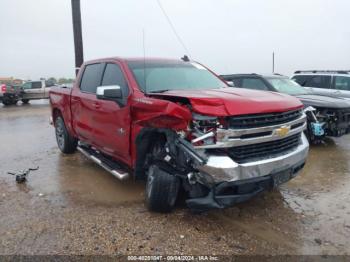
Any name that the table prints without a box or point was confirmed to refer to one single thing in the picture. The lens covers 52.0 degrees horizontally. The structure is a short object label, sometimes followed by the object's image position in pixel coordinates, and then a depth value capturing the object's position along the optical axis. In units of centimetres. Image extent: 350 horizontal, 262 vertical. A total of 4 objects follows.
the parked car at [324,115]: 728
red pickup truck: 349
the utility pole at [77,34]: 1155
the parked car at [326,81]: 1153
